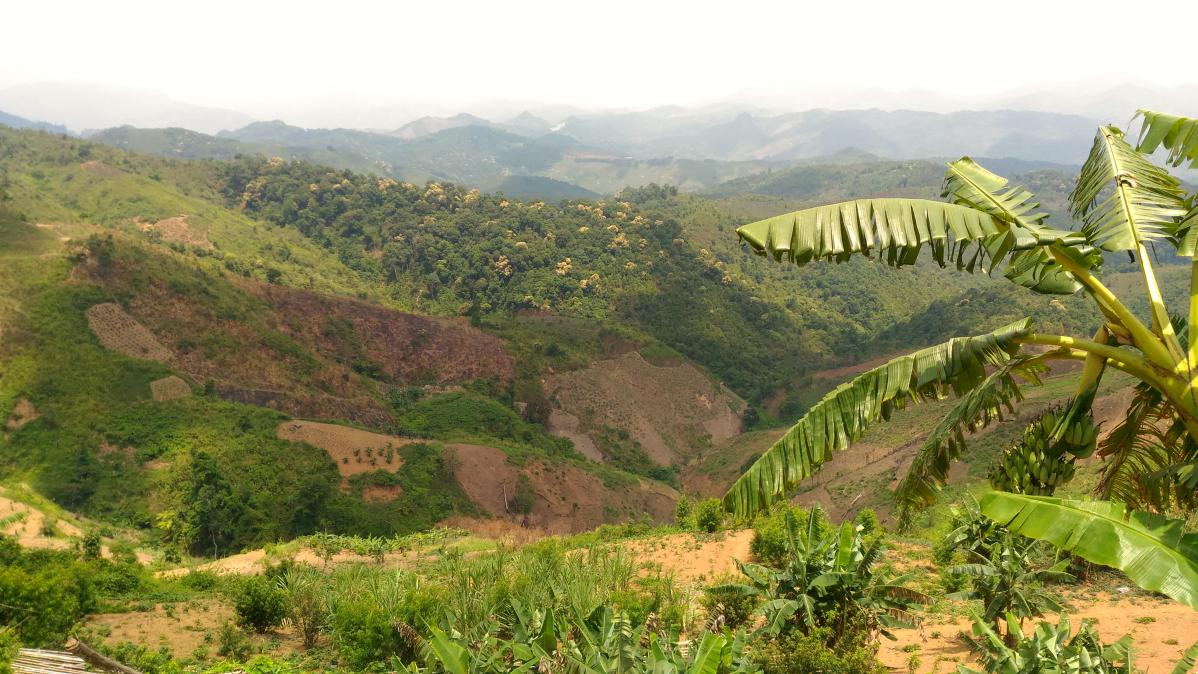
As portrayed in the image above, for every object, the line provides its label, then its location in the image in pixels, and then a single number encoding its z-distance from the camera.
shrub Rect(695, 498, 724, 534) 16.83
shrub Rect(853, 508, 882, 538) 14.21
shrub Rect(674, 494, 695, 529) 21.29
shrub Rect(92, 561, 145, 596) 12.82
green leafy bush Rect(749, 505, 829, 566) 11.87
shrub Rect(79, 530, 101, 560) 16.06
